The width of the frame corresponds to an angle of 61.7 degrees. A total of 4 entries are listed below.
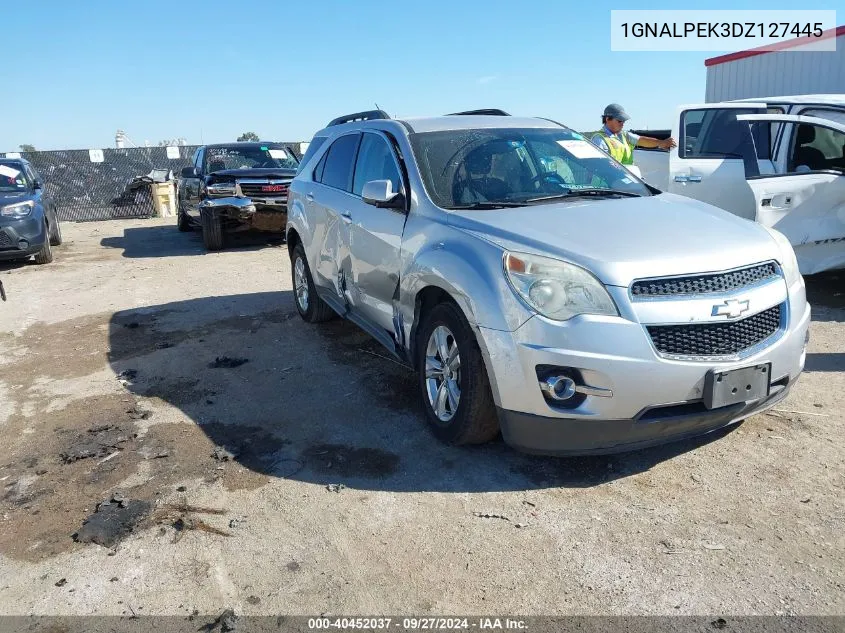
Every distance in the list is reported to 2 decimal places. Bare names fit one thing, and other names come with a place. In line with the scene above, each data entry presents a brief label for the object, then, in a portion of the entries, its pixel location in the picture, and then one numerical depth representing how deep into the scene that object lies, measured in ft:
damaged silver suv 10.31
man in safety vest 25.57
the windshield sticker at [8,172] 38.06
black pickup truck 38.32
